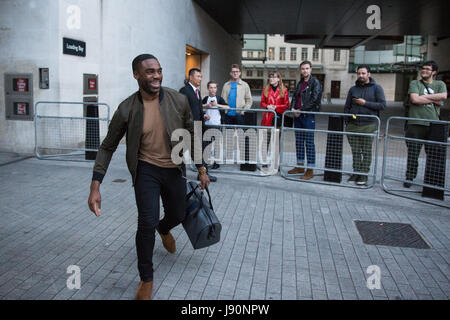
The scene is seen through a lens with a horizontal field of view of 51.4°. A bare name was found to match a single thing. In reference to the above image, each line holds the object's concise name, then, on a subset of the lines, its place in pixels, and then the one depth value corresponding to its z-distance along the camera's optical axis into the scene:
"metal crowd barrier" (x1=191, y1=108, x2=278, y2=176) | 8.32
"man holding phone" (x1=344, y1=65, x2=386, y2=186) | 7.48
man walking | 3.57
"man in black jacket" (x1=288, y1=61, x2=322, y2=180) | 7.99
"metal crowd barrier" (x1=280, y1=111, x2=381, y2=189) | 7.59
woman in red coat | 8.59
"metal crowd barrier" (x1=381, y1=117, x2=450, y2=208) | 6.86
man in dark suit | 6.97
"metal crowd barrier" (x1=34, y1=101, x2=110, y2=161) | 9.09
